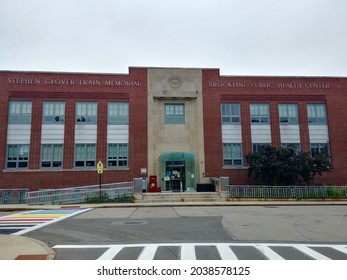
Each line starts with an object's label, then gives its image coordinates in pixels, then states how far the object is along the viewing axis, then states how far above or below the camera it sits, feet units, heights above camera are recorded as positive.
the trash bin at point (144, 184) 87.64 -3.45
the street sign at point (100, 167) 72.59 +1.33
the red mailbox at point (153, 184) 85.06 -3.41
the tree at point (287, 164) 79.00 +1.44
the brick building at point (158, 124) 88.58 +14.56
